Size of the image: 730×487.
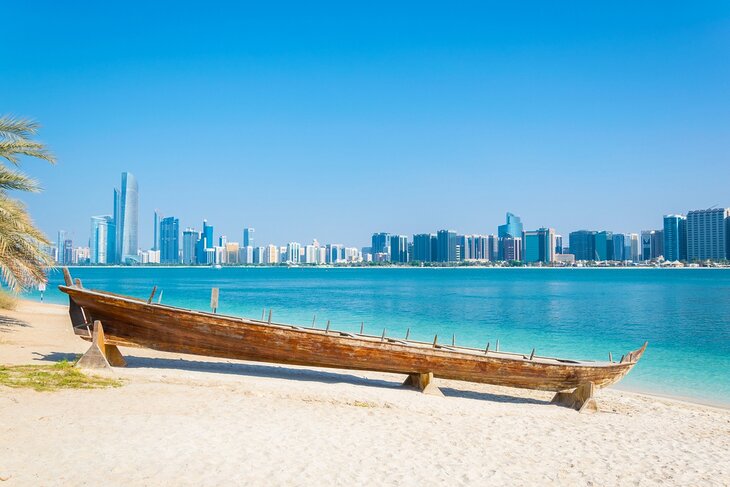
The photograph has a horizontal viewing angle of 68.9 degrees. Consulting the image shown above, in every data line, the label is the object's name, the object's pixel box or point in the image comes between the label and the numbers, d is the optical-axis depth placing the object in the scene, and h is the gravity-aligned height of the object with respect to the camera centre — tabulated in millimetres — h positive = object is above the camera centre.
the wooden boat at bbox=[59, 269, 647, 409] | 11711 -1947
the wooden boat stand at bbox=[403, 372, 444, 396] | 11992 -2807
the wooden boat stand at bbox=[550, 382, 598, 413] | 11523 -3034
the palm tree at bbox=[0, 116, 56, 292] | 14859 +878
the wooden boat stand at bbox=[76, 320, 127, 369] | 11578 -2073
